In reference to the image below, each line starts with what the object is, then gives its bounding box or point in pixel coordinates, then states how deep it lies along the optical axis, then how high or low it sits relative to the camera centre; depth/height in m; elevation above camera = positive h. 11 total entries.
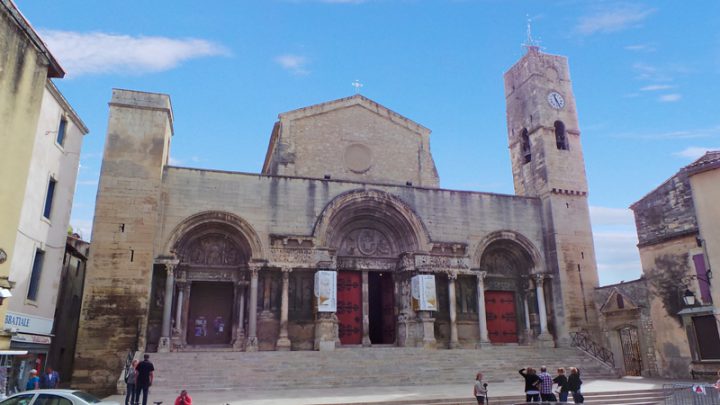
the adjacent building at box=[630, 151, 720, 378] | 15.87 +2.03
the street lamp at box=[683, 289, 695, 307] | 12.95 +1.10
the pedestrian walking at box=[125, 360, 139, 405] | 10.86 -0.82
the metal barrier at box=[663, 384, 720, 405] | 9.95 -1.05
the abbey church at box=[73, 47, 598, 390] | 16.75 +3.83
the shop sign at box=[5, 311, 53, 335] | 12.27 +0.58
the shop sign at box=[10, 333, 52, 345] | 12.50 +0.19
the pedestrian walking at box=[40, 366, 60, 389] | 11.24 -0.74
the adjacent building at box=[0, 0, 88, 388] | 9.80 +3.92
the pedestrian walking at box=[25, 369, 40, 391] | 10.23 -0.73
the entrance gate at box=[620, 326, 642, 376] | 18.73 -0.31
